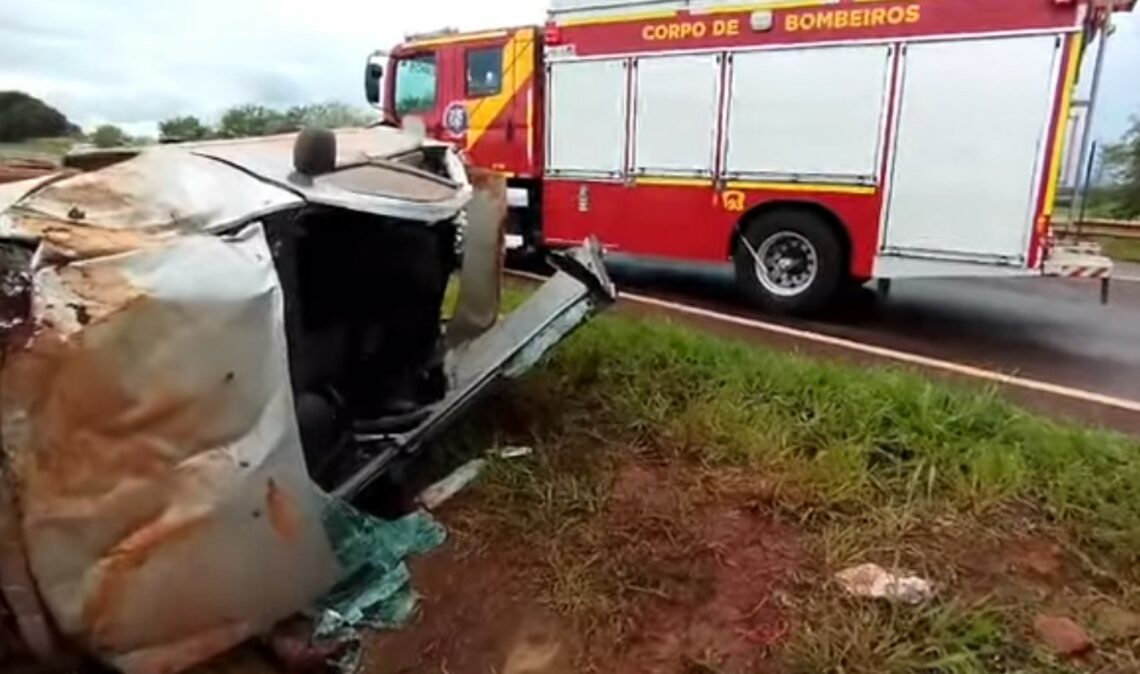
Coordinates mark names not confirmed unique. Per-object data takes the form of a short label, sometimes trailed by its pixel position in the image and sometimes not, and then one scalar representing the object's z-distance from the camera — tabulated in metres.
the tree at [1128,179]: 16.31
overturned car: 1.81
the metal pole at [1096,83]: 5.97
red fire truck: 6.02
